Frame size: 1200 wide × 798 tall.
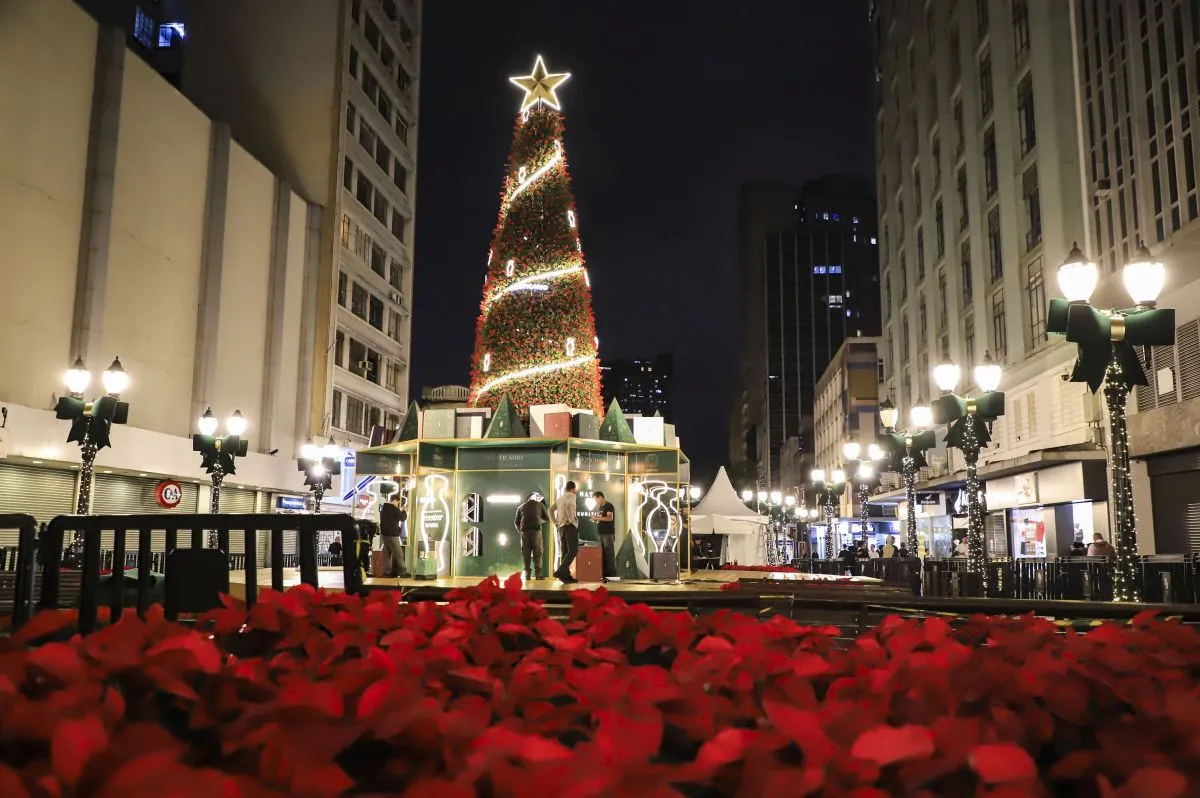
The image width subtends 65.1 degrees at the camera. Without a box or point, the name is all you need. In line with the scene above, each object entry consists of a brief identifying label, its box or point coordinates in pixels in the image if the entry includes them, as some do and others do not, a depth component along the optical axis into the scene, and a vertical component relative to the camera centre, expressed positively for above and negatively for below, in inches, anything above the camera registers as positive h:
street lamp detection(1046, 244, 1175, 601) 428.5 +95.3
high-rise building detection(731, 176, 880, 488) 6259.8 +1574.1
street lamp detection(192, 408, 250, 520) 997.2 +93.7
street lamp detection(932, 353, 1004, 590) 682.8 +89.4
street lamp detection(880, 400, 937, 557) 858.1 +86.5
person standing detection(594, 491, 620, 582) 703.1 +0.9
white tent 1190.9 +26.7
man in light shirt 695.1 +5.1
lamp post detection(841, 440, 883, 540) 1060.5 +90.3
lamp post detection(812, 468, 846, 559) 1393.7 +83.2
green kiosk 750.5 +46.9
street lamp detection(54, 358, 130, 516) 760.3 +99.1
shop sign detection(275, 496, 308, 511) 1772.9 +58.2
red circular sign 1173.4 +49.5
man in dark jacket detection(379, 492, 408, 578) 708.0 +0.7
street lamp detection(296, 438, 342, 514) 1242.1 +90.3
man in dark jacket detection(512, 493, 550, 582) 694.5 +7.9
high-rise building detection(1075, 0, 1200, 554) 892.0 +342.1
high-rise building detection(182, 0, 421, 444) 1974.7 +876.5
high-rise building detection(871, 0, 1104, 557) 1206.3 +473.6
